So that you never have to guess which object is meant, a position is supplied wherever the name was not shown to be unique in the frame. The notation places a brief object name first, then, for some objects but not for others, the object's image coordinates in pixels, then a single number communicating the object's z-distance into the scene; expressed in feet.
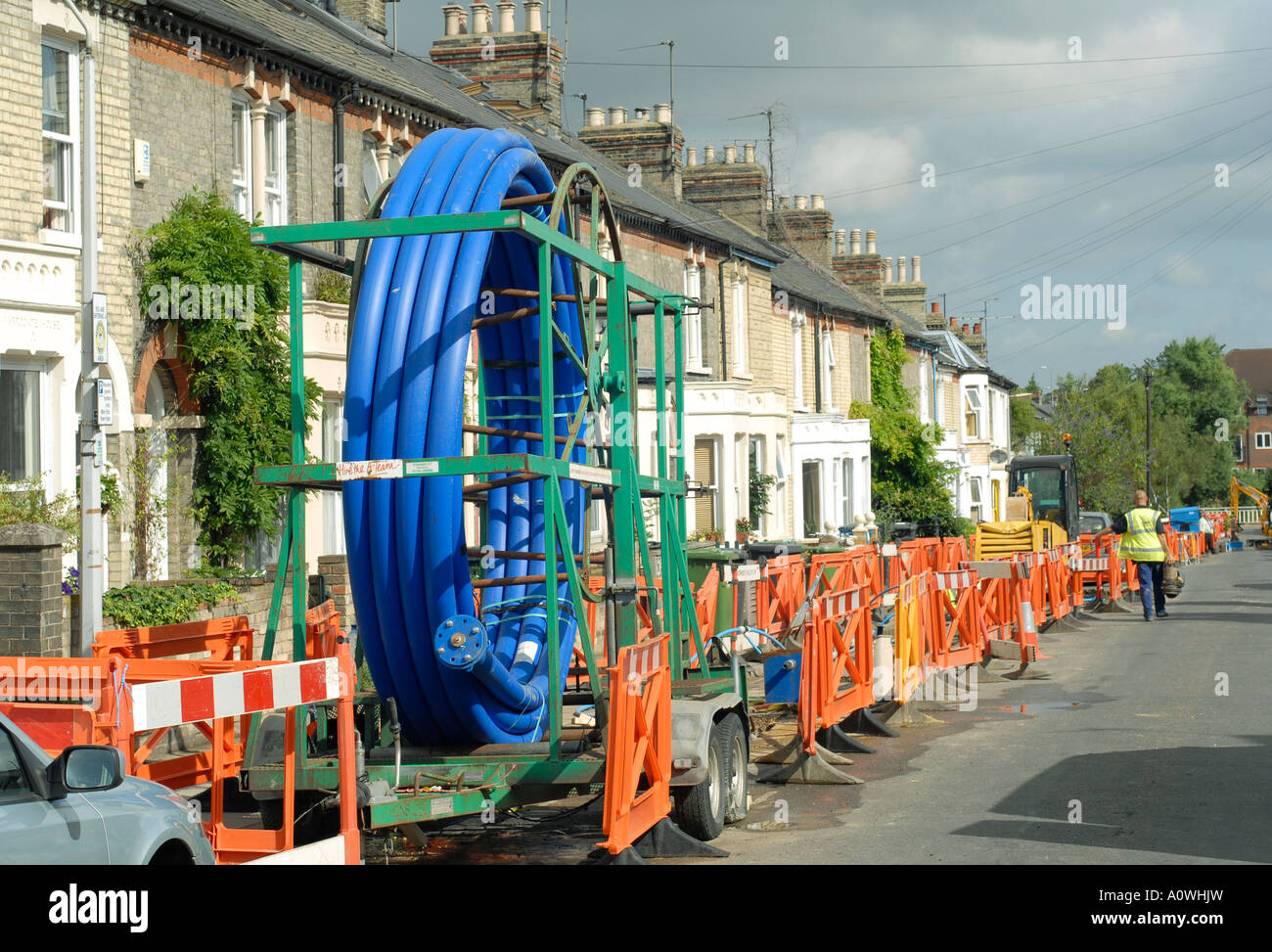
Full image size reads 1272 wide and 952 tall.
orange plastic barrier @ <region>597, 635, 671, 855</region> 23.35
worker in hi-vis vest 77.05
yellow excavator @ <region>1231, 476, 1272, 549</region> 238.48
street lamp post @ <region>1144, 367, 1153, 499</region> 219.41
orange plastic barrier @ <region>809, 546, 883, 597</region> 62.95
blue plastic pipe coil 25.08
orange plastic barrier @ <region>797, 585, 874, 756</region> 34.96
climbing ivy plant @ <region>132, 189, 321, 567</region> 55.42
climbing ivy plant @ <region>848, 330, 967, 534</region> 146.92
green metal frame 24.40
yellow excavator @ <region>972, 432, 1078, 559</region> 117.08
